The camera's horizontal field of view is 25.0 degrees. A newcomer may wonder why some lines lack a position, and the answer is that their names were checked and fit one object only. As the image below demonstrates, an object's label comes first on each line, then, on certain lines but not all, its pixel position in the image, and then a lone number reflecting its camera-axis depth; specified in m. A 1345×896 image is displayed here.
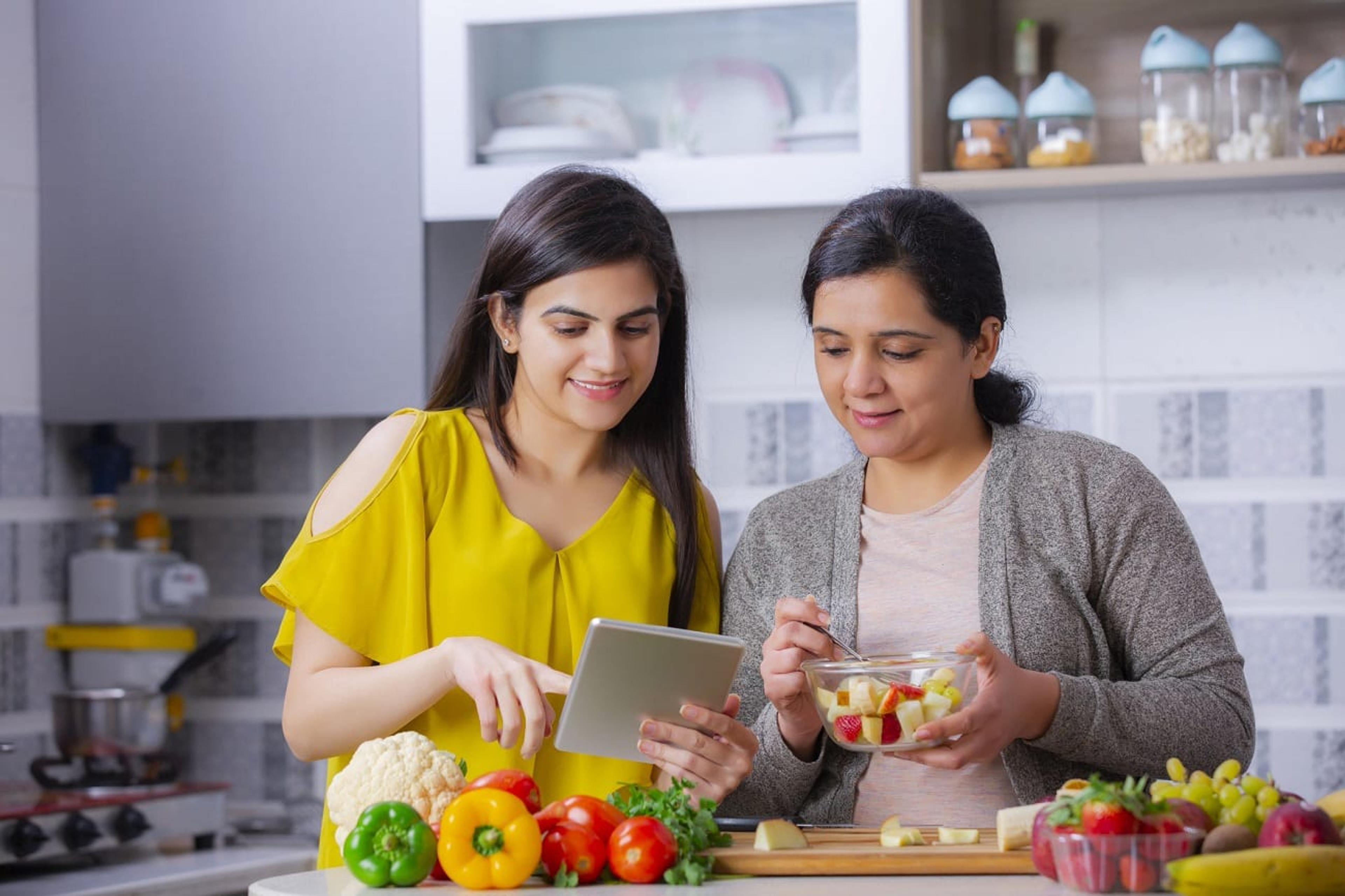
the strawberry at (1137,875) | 2.34
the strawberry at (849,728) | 2.57
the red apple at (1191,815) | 2.39
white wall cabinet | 3.56
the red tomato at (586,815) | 2.48
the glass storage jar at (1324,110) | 3.40
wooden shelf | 3.42
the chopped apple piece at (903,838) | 2.53
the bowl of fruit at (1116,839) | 2.34
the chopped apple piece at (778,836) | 2.54
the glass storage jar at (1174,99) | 3.47
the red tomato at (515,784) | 2.51
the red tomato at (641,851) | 2.44
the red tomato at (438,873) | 2.49
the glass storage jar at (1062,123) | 3.51
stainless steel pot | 3.74
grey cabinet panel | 3.67
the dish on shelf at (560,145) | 3.63
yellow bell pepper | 2.43
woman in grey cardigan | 2.76
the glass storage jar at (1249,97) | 3.45
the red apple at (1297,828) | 2.35
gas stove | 3.37
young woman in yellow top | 2.80
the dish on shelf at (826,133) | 3.55
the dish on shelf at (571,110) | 3.66
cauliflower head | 2.54
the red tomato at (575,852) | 2.45
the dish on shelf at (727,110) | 3.60
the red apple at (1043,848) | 2.39
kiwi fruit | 2.35
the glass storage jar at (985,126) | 3.52
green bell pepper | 2.44
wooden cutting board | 2.47
